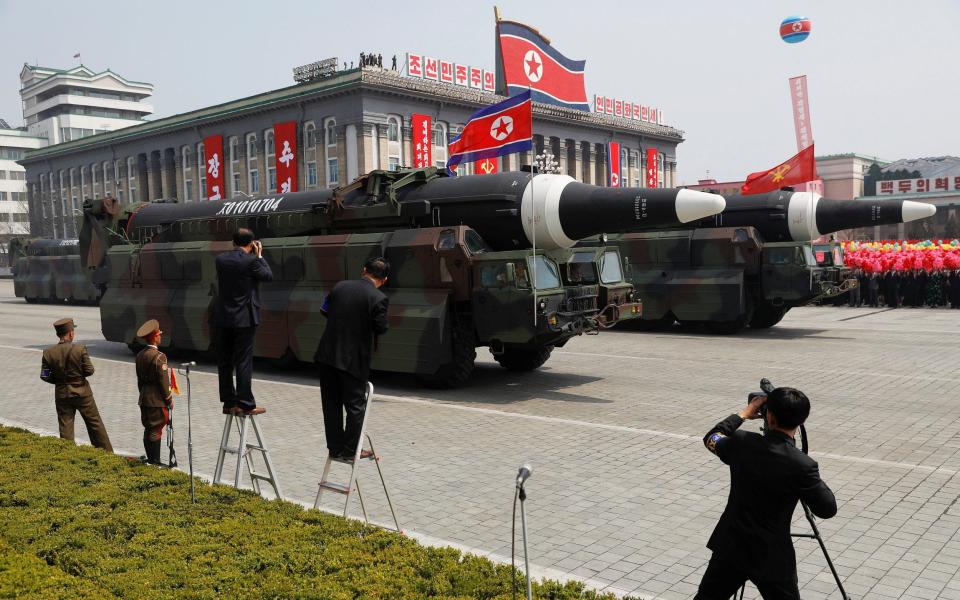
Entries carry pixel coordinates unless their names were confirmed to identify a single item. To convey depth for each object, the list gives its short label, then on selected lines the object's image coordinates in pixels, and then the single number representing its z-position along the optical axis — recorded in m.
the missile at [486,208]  11.50
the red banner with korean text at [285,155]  58.47
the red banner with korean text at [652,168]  73.19
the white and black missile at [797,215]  17.88
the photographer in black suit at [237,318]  7.05
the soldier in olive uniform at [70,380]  8.27
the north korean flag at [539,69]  42.44
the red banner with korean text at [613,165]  71.44
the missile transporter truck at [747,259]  17.72
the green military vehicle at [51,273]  32.97
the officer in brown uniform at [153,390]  7.82
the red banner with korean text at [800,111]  27.06
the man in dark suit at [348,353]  6.06
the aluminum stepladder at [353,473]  5.85
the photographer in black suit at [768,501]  3.66
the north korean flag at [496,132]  13.89
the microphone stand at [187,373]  6.33
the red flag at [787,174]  19.55
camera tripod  3.79
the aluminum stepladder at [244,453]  6.56
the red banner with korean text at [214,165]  63.59
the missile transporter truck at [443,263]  11.77
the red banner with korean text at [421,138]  53.44
